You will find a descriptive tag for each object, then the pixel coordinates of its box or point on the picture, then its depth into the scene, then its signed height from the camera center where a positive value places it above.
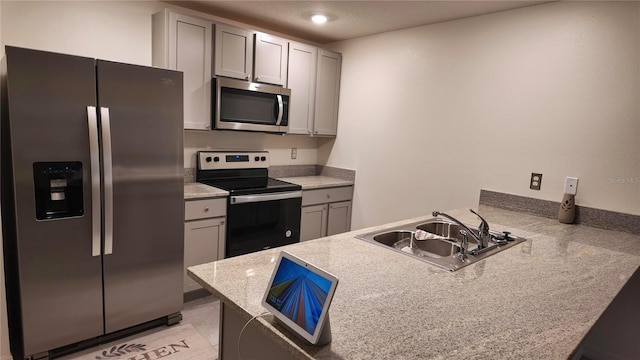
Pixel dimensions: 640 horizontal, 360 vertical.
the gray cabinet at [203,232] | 2.69 -0.74
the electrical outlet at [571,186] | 2.36 -0.21
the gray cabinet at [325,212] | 3.46 -0.71
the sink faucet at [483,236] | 1.74 -0.42
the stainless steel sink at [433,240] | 1.82 -0.49
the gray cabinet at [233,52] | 2.93 +0.67
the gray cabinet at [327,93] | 3.67 +0.47
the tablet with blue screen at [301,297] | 0.89 -0.41
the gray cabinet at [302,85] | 3.44 +0.50
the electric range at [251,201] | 2.91 -0.53
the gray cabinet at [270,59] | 3.16 +0.68
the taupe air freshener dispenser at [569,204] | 2.32 -0.32
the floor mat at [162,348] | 2.18 -1.33
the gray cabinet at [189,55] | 2.68 +0.57
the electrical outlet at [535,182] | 2.51 -0.21
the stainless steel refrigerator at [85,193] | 1.86 -0.37
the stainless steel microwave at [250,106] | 2.95 +0.25
